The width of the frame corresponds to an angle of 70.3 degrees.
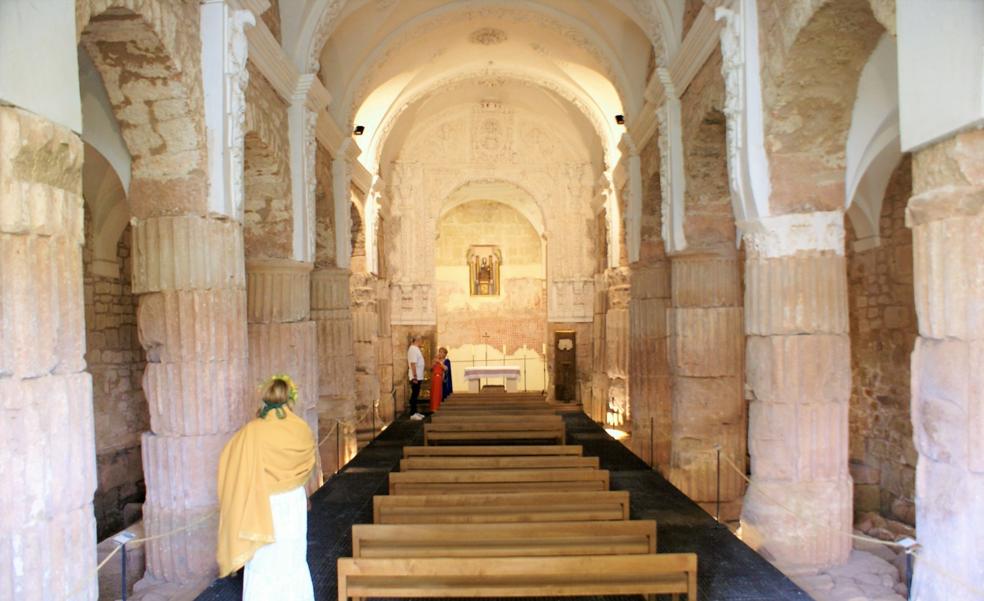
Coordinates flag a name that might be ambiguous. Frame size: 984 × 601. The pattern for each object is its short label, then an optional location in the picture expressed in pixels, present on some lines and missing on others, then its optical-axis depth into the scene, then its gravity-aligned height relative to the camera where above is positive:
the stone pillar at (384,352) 15.98 -1.17
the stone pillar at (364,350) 14.19 -0.98
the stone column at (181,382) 5.51 -0.59
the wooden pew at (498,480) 5.74 -1.51
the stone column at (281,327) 7.70 -0.25
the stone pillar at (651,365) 10.28 -1.04
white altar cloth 19.00 -1.99
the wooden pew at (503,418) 9.05 -1.56
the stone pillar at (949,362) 3.26 -0.37
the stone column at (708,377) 8.25 -0.99
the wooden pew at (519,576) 3.59 -1.51
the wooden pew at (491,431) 8.78 -1.68
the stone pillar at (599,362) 15.62 -1.53
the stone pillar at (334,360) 10.55 -0.87
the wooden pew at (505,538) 4.08 -1.45
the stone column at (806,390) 5.73 -0.82
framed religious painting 21.86 +0.96
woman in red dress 13.52 -1.55
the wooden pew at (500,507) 4.83 -1.48
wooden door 17.03 -1.67
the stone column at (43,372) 3.09 -0.29
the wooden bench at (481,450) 6.92 -1.53
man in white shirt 13.45 -1.32
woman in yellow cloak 3.86 -1.09
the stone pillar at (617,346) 14.12 -1.04
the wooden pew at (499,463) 6.22 -1.48
